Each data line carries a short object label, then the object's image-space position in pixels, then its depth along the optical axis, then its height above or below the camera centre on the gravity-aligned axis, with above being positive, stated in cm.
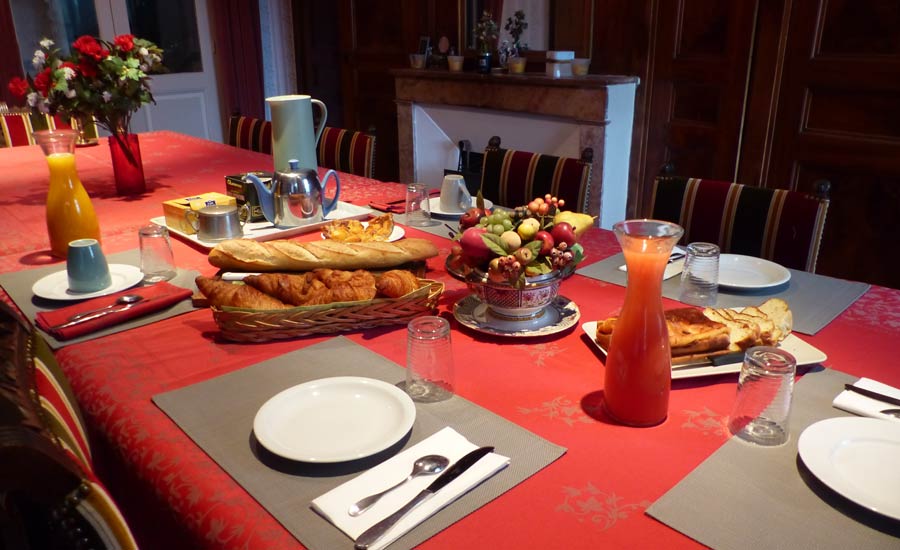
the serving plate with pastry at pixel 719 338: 96 -40
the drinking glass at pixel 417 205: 171 -37
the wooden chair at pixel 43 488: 54 -35
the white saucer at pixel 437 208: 177 -40
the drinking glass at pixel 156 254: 132 -38
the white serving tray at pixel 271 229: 156 -40
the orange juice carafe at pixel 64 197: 141 -29
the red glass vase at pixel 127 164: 196 -31
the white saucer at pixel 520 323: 109 -43
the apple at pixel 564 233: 106 -27
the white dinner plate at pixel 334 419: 78 -43
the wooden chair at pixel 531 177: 200 -37
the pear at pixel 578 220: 123 -31
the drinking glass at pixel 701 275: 119 -38
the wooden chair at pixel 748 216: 155 -39
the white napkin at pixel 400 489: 67 -44
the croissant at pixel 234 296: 110 -38
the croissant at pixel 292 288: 113 -38
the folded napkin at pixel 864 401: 86 -43
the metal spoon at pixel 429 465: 74 -43
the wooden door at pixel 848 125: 243 -28
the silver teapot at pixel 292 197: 160 -33
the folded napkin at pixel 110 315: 111 -42
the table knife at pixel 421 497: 65 -44
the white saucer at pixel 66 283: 123 -41
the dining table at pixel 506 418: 69 -45
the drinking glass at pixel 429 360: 91 -40
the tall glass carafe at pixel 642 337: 80 -33
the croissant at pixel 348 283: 113 -37
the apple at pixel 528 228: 106 -26
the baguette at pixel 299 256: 127 -36
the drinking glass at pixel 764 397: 80 -39
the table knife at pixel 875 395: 87 -43
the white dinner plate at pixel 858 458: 69 -43
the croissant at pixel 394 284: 112 -37
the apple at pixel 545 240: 106 -28
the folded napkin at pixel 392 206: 183 -40
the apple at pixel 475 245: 106 -29
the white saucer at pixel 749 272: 128 -41
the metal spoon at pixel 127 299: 119 -41
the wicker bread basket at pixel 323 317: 107 -41
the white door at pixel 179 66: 458 -9
